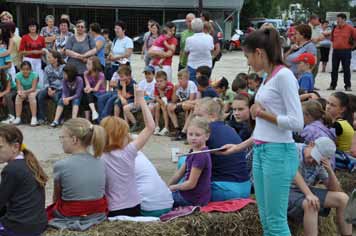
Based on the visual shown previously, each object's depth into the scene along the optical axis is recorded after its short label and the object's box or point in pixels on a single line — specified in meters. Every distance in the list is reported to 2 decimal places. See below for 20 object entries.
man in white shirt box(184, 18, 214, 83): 9.51
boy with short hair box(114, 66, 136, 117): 9.41
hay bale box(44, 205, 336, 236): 3.89
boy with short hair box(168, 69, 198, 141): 8.77
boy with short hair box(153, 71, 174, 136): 9.10
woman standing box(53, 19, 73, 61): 11.84
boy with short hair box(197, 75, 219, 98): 8.58
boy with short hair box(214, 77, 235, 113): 8.50
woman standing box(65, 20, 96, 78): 10.37
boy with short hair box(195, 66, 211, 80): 8.70
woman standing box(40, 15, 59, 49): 12.19
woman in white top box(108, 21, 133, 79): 11.12
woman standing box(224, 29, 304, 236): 3.39
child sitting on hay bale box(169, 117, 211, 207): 4.42
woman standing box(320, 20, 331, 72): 18.38
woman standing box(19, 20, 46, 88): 11.09
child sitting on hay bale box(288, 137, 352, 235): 4.33
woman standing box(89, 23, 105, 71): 10.74
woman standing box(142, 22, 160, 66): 11.52
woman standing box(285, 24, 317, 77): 8.20
